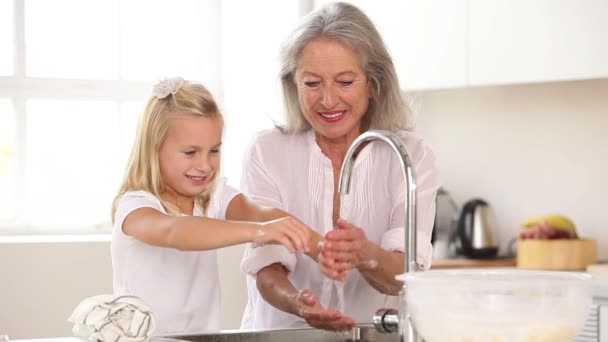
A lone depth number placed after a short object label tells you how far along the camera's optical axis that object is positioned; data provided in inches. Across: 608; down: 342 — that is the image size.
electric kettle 148.1
